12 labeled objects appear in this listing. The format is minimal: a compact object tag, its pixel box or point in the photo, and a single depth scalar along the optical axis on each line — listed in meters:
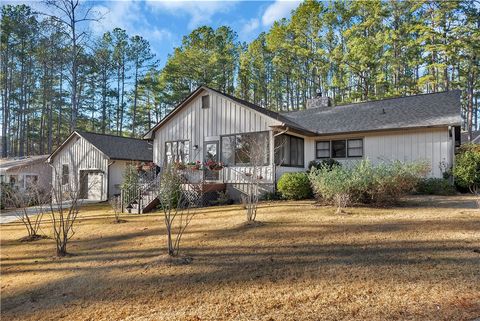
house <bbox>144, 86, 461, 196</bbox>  13.27
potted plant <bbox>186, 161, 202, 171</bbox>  14.42
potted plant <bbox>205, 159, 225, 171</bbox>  14.32
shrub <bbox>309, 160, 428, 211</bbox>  8.52
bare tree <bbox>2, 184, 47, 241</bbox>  8.93
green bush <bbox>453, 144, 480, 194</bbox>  12.09
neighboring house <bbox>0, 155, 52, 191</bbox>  22.05
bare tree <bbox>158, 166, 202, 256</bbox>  5.79
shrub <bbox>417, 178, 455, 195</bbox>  12.11
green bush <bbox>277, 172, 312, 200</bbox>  12.00
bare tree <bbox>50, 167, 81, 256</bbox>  6.91
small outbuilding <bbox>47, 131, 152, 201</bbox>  20.20
